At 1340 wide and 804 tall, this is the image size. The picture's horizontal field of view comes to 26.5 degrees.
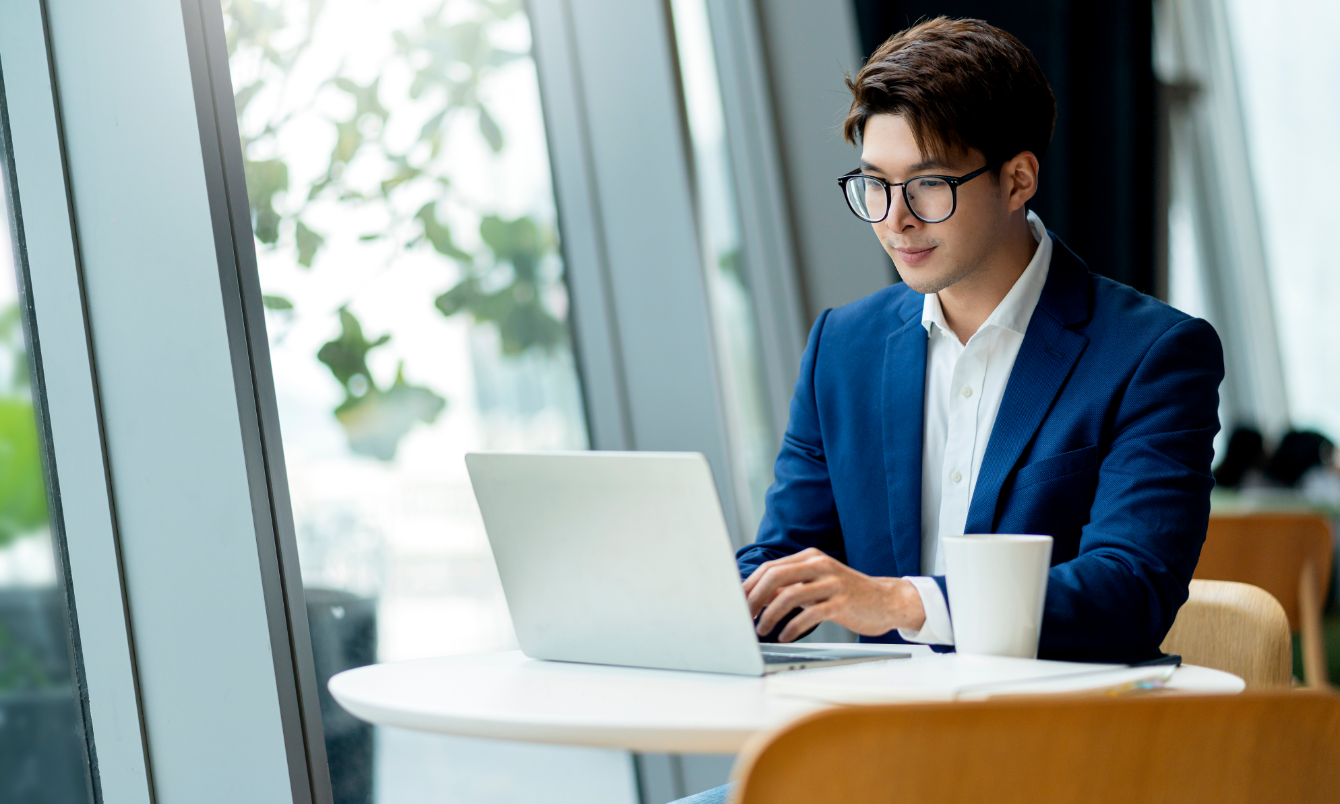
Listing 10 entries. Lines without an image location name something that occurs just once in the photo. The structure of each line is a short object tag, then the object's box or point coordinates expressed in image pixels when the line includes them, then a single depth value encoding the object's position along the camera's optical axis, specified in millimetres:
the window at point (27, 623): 2729
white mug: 2263
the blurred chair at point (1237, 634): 2528
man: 2397
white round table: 2083
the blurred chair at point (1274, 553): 3326
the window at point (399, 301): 2958
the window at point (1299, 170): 8391
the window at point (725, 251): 3821
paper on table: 2127
